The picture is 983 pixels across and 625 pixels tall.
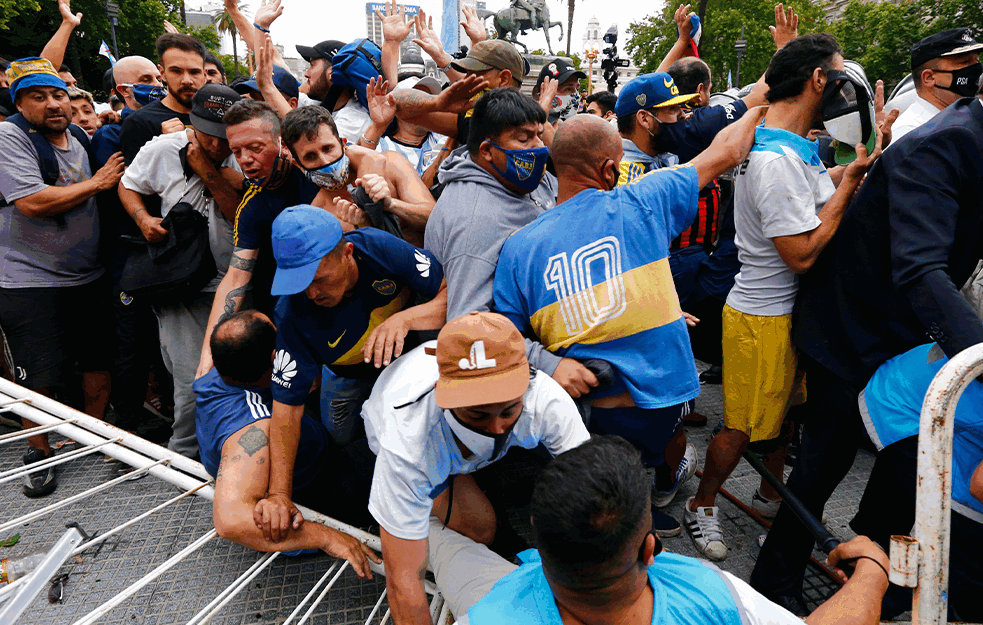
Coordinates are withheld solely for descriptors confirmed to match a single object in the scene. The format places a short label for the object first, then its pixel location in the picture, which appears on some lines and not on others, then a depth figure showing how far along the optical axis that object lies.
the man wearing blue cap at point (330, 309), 1.89
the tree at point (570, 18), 36.47
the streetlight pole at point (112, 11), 13.95
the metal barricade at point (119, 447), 2.12
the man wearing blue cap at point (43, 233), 3.09
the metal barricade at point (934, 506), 1.21
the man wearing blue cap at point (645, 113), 2.82
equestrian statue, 17.84
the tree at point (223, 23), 48.11
